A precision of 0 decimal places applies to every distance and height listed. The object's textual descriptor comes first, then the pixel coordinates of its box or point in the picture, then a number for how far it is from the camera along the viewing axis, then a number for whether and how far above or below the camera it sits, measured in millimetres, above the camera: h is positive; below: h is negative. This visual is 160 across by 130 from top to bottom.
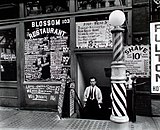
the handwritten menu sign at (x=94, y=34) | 7977 +965
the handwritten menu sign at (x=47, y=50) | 8484 +434
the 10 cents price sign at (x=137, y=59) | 7562 +33
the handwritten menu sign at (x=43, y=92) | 8555 -1224
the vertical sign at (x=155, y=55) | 7215 +172
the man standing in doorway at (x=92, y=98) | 8211 -1379
